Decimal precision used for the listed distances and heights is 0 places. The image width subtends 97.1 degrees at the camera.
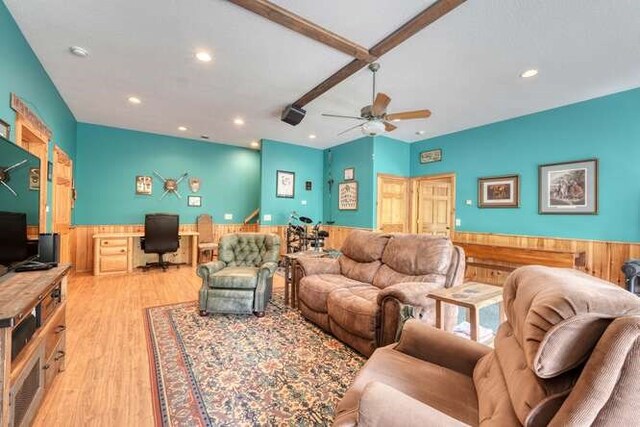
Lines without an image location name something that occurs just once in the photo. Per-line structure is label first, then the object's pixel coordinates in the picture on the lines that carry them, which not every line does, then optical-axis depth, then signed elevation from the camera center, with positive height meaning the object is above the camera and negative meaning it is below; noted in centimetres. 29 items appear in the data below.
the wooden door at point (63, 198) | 397 +18
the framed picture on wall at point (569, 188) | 388 +41
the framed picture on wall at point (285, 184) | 640 +65
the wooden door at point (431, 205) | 602 +19
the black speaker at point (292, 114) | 412 +145
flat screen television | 174 +3
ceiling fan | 319 +115
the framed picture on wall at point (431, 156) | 573 +121
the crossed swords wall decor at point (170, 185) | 603 +55
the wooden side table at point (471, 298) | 197 -61
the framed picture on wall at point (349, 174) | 622 +87
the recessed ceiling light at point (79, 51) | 281 +160
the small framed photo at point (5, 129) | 223 +65
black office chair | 512 -44
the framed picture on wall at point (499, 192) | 464 +40
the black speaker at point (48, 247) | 217 -30
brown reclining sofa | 215 -67
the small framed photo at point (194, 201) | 630 +22
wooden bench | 380 -61
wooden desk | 503 -80
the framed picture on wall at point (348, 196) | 616 +39
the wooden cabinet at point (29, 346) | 115 -72
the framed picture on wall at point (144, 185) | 580 +52
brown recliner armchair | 67 -48
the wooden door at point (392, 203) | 587 +21
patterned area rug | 171 -121
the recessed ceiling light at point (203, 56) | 285 +159
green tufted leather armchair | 316 -87
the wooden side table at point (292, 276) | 345 -80
